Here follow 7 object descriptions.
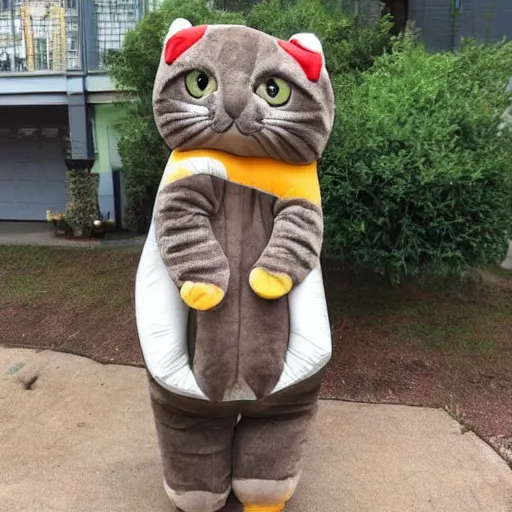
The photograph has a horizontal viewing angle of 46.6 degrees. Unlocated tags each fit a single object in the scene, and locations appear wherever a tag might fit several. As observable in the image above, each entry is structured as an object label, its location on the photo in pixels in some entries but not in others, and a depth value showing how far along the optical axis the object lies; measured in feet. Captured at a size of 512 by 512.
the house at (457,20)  26.58
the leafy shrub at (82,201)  27.14
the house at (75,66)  27.78
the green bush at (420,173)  13.03
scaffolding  28.04
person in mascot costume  7.67
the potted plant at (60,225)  28.73
